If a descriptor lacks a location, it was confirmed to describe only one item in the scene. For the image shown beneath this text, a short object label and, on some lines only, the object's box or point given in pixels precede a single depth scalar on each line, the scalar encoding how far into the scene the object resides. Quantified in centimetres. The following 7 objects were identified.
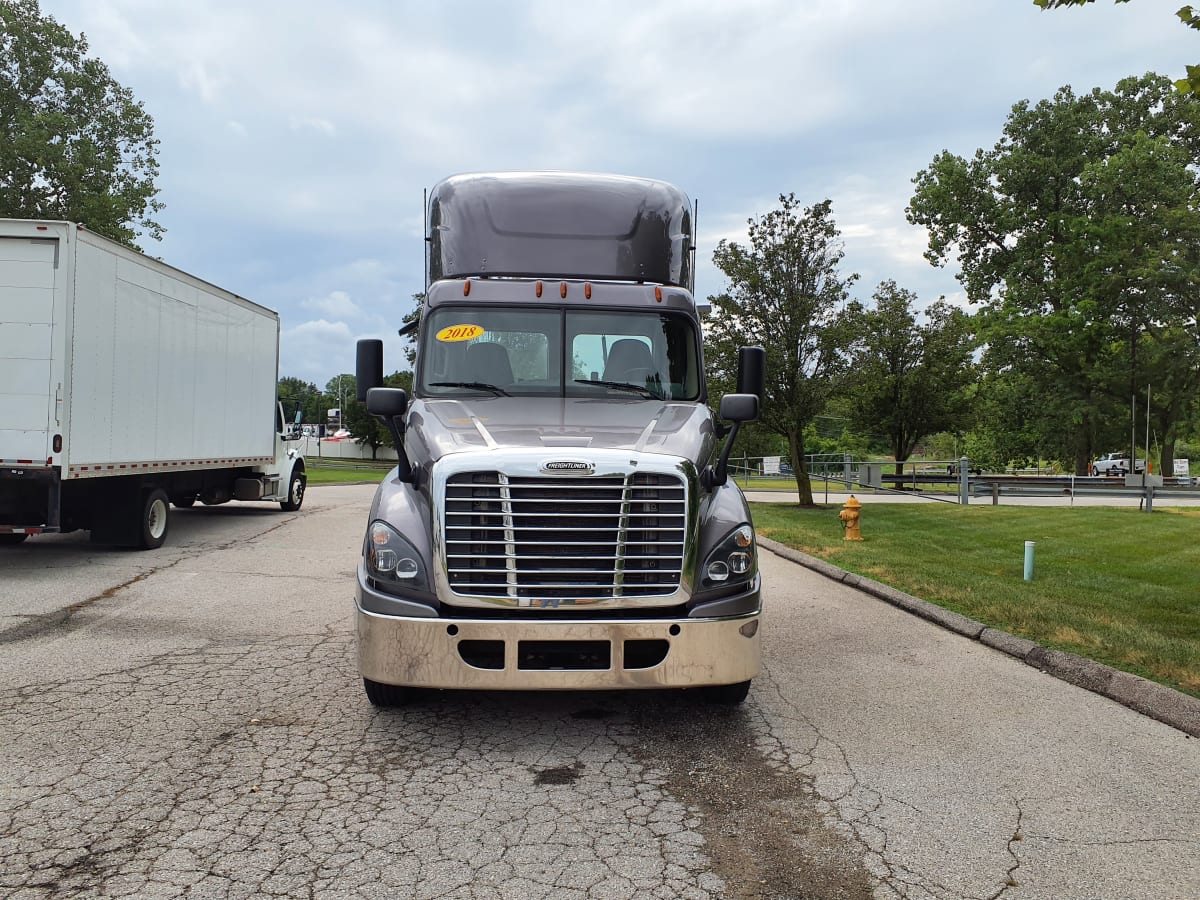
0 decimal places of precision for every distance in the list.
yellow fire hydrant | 1424
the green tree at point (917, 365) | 3750
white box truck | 930
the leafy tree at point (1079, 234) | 3488
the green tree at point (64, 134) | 2764
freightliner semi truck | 434
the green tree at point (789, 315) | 2117
